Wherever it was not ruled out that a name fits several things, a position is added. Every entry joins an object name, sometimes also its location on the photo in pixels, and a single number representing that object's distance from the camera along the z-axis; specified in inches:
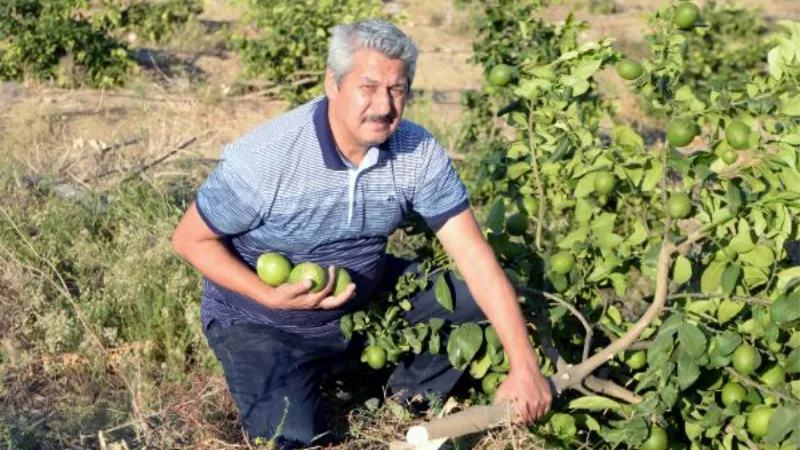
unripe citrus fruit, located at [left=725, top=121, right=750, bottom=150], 123.2
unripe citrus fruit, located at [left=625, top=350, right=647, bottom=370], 138.2
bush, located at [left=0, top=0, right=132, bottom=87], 325.7
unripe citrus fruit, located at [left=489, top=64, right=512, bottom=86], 142.6
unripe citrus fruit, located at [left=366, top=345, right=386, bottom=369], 141.5
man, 129.0
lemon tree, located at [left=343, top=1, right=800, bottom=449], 122.6
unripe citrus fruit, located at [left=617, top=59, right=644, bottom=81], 128.6
